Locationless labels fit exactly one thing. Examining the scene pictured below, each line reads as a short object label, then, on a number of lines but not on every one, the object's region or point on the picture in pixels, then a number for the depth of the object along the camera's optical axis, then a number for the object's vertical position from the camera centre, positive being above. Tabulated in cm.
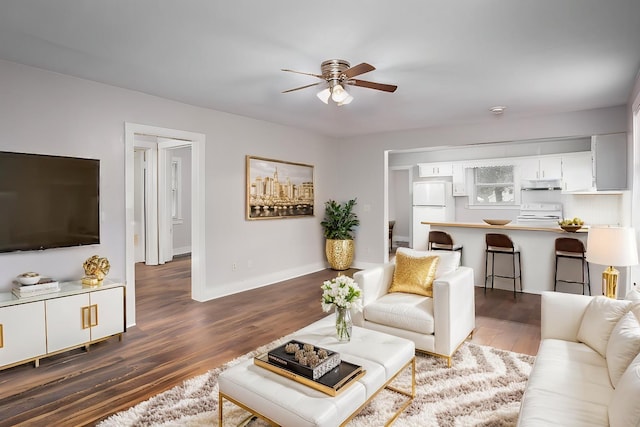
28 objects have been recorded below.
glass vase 240 -71
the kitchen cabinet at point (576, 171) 711 +80
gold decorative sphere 344 -47
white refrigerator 866 +20
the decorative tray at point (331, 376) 182 -84
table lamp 272 -28
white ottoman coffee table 171 -88
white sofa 152 -84
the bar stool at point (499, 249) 515 -53
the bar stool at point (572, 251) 469 -50
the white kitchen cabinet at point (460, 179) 858 +80
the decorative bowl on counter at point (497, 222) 529 -13
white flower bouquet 237 -52
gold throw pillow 338 -57
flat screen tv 309 +14
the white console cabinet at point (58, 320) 284 -86
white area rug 222 -122
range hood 743 +58
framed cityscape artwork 551 +42
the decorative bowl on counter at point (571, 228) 473 -20
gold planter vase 667 -69
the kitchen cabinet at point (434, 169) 871 +106
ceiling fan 303 +113
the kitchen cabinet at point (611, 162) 468 +63
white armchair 291 -79
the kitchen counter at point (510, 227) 496 -20
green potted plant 669 -35
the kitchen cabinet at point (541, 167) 740 +92
